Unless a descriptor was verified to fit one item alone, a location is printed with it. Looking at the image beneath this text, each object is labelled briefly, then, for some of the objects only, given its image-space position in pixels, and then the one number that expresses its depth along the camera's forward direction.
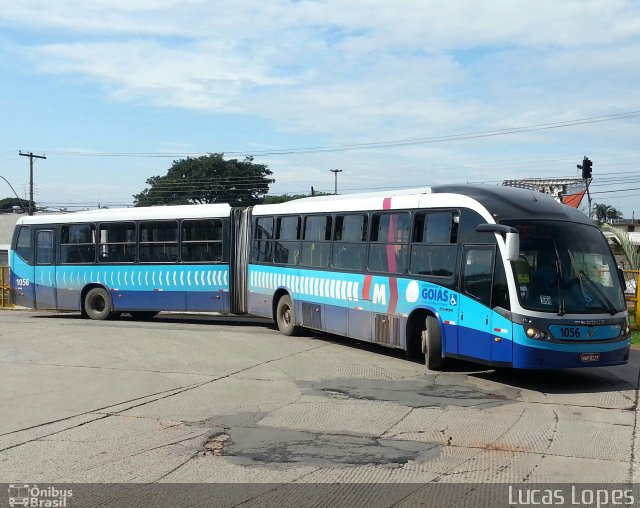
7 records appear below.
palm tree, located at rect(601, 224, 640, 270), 19.75
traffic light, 25.62
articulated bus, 10.40
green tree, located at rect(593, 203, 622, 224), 109.47
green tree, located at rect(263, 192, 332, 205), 69.00
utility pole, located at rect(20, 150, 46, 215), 51.94
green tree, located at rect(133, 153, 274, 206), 68.44
